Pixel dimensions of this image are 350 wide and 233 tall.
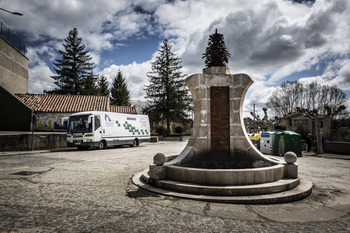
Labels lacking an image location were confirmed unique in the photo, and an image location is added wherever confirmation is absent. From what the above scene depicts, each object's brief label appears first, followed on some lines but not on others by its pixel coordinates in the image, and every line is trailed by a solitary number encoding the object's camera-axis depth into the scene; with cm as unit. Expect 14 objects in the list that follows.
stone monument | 509
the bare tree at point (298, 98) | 4162
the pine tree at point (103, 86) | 4588
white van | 1717
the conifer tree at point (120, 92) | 4475
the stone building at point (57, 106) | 2483
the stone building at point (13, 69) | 2439
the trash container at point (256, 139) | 1647
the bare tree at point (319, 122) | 1508
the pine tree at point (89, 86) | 3894
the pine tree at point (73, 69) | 3828
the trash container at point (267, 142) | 1519
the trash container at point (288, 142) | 1359
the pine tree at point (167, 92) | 3738
